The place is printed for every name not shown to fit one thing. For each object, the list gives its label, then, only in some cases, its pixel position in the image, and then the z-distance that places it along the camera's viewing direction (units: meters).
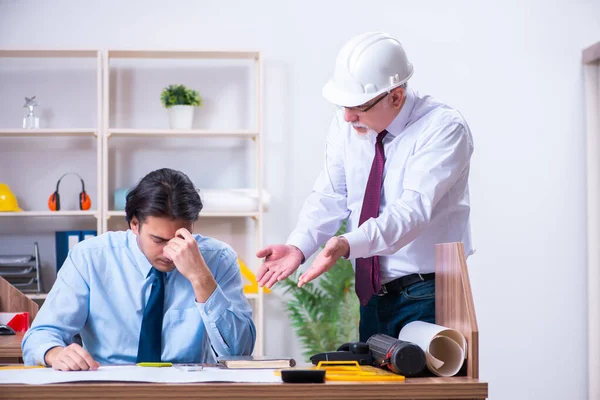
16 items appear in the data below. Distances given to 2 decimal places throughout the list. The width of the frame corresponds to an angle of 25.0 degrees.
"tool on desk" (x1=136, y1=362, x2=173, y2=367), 3.82
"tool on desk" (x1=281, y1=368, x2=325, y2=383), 3.39
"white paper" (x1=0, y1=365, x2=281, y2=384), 3.44
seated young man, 4.03
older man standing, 4.06
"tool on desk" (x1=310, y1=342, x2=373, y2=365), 3.81
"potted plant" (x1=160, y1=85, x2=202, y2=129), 6.15
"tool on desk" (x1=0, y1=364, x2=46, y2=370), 3.83
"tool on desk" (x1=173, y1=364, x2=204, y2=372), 3.73
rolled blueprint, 3.70
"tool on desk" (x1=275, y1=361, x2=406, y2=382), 3.49
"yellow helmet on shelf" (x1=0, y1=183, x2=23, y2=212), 6.07
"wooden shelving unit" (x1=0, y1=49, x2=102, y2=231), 6.06
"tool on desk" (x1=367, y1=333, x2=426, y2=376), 3.63
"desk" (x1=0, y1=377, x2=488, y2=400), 3.29
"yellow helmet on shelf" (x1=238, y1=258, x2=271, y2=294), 6.13
